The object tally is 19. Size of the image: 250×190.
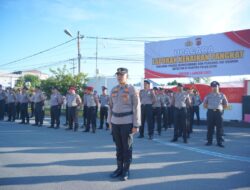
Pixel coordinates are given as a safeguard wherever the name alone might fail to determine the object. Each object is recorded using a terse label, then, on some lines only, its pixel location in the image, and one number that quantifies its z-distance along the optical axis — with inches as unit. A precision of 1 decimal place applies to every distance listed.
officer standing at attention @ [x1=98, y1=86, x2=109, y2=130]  556.5
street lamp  1152.4
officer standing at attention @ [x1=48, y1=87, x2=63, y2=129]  560.1
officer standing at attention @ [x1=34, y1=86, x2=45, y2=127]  585.8
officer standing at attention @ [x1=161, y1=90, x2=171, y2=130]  555.2
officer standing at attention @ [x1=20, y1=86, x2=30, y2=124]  618.2
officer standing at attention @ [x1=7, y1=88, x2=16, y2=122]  681.0
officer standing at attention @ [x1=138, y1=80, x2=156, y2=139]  431.6
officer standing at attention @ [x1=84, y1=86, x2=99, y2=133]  507.2
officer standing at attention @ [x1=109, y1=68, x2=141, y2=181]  222.2
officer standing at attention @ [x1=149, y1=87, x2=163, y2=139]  476.2
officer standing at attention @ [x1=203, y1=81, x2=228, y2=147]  369.4
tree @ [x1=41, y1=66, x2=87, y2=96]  1136.2
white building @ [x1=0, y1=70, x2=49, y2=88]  3050.0
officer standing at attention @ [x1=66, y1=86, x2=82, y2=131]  529.3
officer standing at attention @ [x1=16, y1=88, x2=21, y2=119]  647.8
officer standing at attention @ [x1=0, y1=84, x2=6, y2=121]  702.5
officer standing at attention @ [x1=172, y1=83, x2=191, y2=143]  400.5
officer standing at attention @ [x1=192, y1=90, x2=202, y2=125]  597.0
